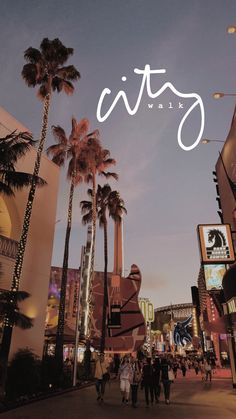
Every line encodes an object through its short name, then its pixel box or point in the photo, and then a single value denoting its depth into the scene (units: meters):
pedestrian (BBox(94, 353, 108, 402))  12.75
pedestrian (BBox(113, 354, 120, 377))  33.17
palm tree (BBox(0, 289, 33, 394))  12.71
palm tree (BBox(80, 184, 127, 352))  35.03
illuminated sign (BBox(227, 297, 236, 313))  17.43
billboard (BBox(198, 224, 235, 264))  20.67
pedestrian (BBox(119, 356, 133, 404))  12.05
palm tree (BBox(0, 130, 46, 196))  13.26
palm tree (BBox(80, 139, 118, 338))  27.73
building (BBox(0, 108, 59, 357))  16.25
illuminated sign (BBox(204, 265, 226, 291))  23.78
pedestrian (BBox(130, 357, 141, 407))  11.43
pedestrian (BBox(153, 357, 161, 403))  12.59
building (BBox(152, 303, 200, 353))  72.06
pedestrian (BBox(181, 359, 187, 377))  28.62
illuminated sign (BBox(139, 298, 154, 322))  56.19
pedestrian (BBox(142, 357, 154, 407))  12.15
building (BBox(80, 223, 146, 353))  42.00
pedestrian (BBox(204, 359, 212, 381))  23.13
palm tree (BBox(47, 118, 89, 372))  24.94
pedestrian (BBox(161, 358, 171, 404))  12.20
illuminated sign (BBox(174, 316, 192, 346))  71.38
